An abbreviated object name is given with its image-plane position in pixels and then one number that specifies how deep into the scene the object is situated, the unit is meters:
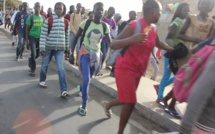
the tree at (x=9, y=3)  52.38
